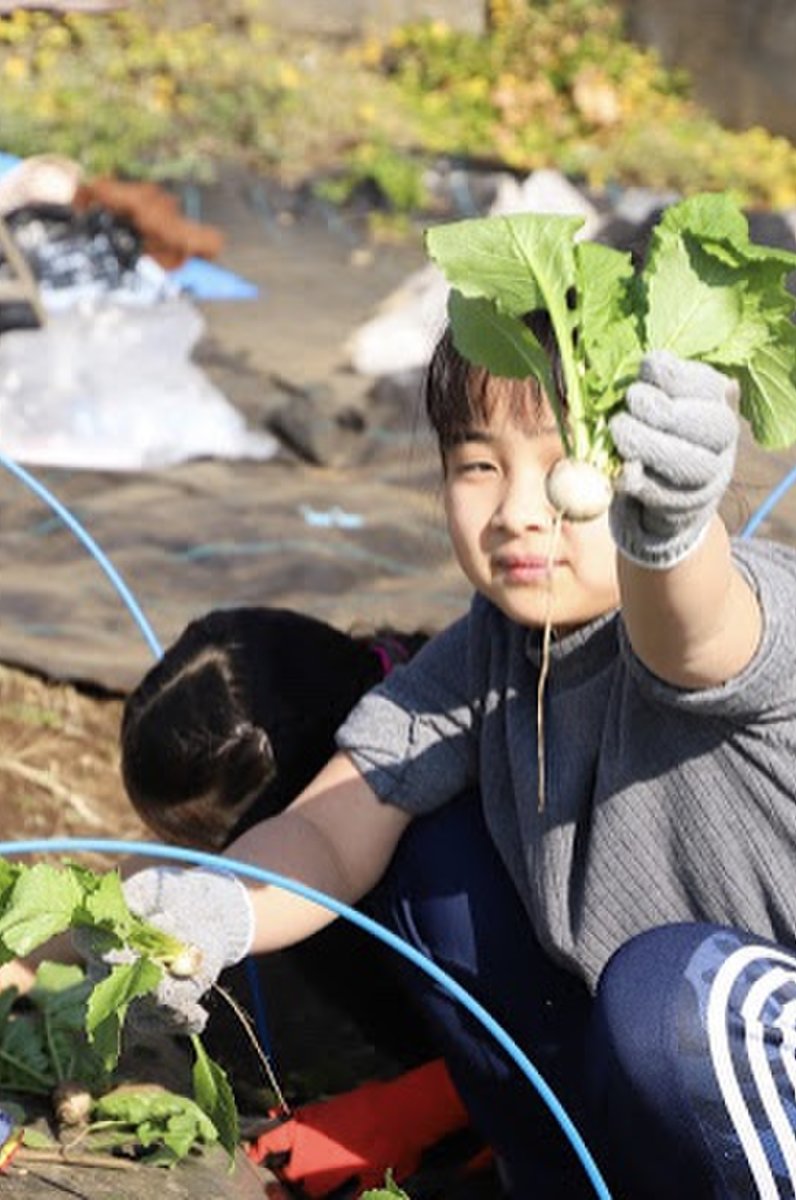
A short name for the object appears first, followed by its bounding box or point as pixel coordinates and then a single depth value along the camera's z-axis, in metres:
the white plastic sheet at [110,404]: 7.17
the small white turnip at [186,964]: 3.31
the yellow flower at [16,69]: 12.80
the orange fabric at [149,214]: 8.90
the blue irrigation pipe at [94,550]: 4.52
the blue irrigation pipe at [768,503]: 4.19
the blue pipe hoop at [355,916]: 3.21
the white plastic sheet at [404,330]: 8.18
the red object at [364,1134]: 3.97
